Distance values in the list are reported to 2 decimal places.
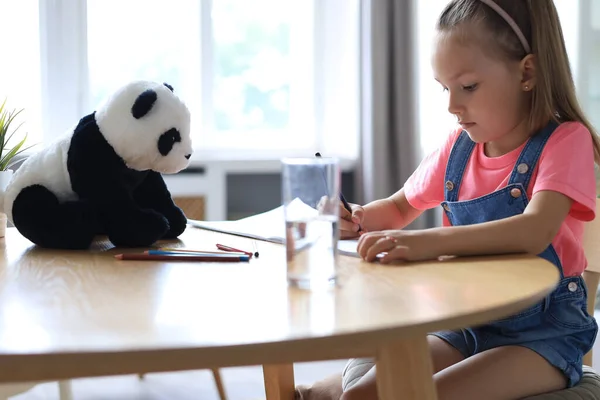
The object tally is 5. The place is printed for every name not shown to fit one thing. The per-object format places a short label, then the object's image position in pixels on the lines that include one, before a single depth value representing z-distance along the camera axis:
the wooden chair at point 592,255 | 1.20
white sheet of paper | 1.09
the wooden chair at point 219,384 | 1.94
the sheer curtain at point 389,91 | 2.86
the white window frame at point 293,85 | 2.99
